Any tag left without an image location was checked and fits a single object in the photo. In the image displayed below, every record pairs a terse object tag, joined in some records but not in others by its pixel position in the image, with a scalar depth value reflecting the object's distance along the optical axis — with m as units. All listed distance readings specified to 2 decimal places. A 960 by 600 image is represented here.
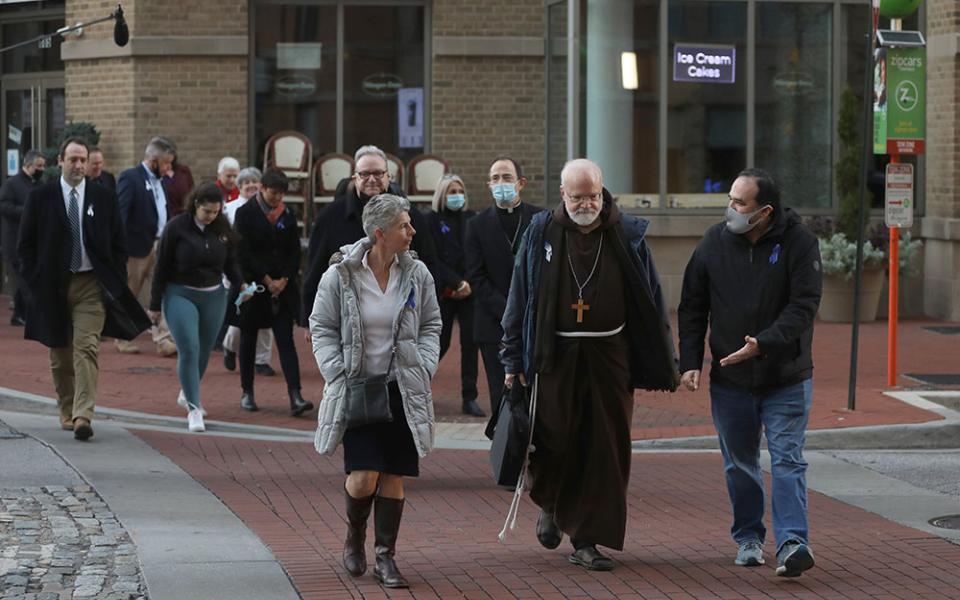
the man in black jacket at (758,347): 7.68
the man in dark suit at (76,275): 11.40
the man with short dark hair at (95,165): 15.91
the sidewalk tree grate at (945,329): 18.54
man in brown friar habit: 7.86
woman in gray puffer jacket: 7.45
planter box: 19.48
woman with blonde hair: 13.05
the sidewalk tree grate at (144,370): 15.54
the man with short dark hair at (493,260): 10.88
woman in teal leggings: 12.23
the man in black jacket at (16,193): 18.50
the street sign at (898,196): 13.69
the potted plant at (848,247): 19.30
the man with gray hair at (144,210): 16.70
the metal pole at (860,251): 12.64
